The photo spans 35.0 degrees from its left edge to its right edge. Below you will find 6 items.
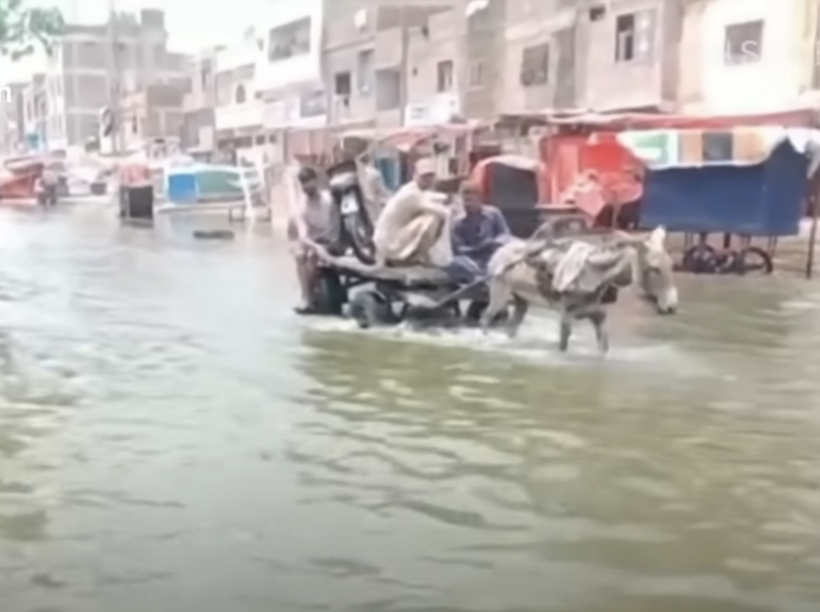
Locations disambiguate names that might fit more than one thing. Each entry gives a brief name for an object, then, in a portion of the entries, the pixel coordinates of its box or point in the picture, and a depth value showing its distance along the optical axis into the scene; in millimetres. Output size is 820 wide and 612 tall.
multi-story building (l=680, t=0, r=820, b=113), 8078
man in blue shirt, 5730
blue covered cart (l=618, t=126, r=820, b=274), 7641
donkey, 5008
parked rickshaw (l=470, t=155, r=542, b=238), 7562
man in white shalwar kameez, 5699
